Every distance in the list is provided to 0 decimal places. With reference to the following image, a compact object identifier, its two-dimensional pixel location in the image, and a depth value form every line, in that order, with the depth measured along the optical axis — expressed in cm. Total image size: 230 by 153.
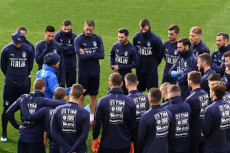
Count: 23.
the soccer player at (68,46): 2423
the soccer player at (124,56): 2253
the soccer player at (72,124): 1552
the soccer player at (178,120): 1656
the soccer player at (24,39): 2290
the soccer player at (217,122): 1630
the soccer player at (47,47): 2208
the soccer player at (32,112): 1661
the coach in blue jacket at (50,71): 1869
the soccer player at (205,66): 1936
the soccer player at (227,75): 1967
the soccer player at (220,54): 2204
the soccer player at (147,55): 2329
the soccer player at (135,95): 1709
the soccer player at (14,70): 2084
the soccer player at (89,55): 2250
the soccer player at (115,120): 1652
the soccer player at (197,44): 2180
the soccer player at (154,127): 1572
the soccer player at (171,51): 2223
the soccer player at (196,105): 1755
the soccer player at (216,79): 1773
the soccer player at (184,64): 2059
